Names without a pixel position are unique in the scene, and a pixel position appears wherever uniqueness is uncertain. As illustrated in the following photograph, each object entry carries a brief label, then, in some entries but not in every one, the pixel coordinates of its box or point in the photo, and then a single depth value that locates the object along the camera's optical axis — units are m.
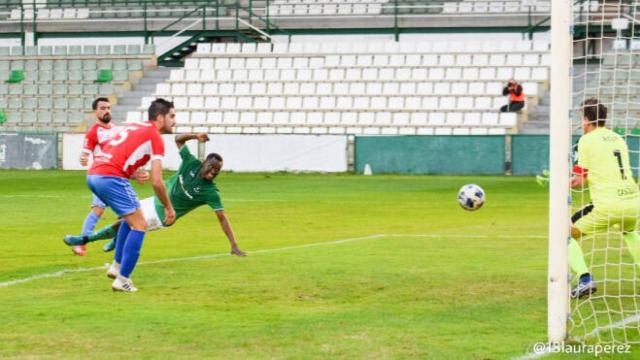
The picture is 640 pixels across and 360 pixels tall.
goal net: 9.95
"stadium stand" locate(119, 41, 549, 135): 45.16
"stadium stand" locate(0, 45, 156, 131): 50.97
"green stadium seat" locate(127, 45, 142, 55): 53.19
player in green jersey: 15.53
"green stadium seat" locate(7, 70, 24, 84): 52.88
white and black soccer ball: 19.77
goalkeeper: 12.16
